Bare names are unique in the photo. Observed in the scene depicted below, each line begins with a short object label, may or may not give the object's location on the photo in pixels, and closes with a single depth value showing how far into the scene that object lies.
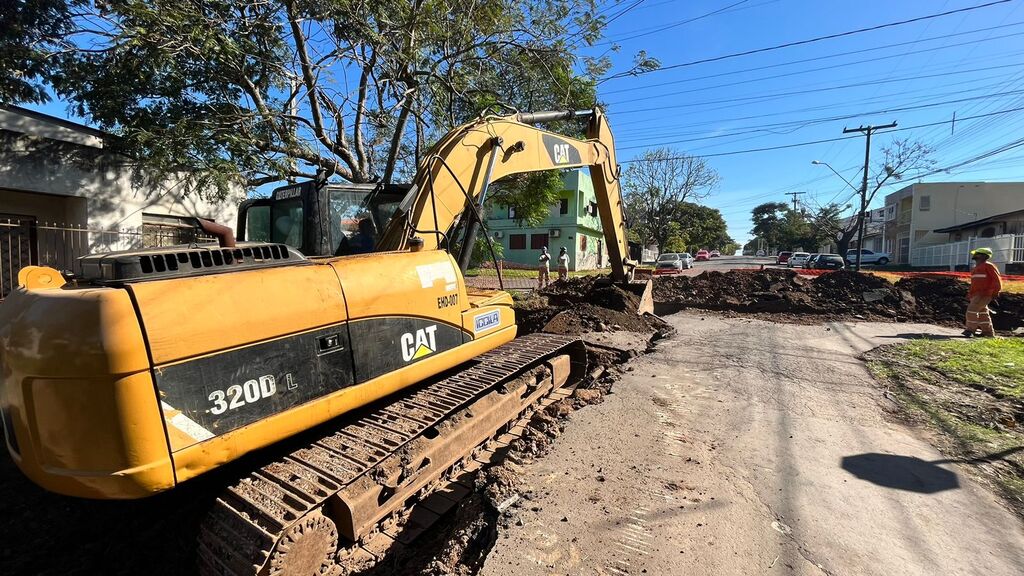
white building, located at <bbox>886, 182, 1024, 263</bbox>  36.75
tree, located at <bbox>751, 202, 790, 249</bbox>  80.63
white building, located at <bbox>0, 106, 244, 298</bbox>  8.91
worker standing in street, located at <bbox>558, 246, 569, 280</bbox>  20.23
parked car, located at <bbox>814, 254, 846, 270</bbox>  31.53
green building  33.72
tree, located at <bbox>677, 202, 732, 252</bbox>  62.12
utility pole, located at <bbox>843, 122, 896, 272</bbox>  28.98
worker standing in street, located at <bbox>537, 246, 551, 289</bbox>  18.39
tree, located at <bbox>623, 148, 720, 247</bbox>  47.22
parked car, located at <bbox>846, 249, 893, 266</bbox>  37.34
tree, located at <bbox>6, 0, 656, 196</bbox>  7.95
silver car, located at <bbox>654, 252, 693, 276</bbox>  30.36
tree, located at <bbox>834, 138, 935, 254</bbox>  32.47
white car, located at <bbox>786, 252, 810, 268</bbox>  38.71
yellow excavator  1.91
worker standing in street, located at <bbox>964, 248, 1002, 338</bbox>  8.30
